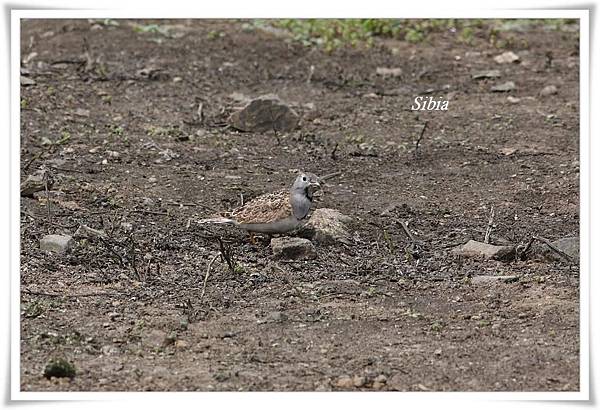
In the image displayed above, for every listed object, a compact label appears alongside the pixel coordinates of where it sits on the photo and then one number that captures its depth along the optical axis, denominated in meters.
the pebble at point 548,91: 20.11
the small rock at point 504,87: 20.41
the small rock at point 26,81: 19.12
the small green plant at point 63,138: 16.66
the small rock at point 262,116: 18.23
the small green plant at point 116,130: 17.56
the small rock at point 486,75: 21.12
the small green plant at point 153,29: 22.89
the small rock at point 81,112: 18.34
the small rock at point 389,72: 21.33
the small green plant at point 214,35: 22.84
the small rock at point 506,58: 22.03
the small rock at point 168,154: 16.62
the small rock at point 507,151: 17.33
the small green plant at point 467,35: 23.20
